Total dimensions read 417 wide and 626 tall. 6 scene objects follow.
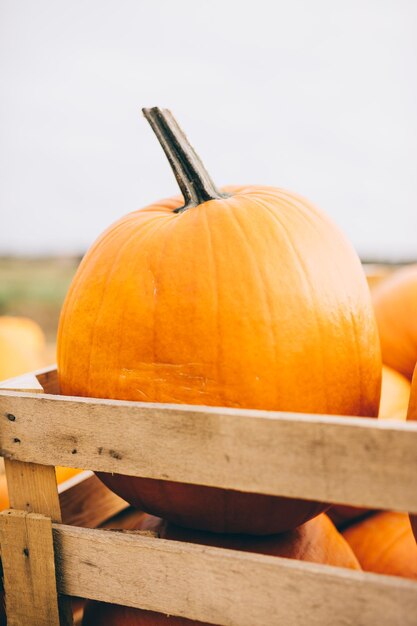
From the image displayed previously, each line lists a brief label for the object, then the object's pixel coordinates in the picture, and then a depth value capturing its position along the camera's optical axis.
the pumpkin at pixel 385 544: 1.41
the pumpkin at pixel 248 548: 1.18
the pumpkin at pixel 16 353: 2.32
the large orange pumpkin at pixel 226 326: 1.03
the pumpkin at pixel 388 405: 1.64
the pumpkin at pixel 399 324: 1.93
